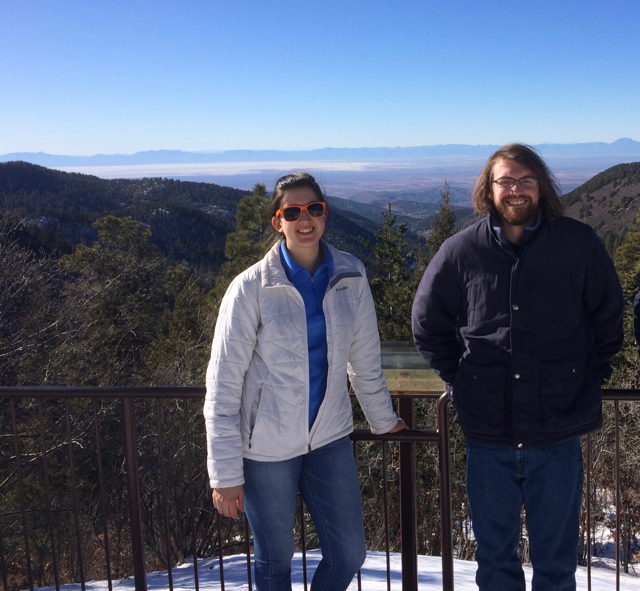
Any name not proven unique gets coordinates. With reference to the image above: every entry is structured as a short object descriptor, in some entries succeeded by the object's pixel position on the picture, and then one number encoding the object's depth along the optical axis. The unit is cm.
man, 195
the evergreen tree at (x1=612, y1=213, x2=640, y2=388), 1869
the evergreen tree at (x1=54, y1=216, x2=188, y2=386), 1556
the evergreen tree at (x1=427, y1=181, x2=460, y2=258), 2880
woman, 188
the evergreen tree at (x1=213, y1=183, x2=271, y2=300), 2488
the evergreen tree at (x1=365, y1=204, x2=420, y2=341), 2966
